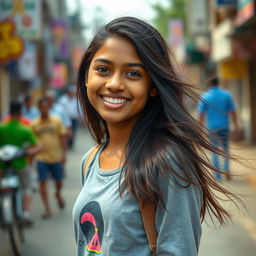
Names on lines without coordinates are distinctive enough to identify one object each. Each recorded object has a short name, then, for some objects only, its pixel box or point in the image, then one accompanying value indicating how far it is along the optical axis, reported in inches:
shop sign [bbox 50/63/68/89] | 1588.7
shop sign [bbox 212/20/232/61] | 794.2
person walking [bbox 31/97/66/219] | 360.2
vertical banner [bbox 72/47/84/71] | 2137.7
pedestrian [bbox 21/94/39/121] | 459.7
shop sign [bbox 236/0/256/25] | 585.6
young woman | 81.3
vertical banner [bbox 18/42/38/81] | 903.7
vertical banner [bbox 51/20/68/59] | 1378.0
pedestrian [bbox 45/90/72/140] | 551.8
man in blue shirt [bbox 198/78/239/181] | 414.9
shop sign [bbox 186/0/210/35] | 999.0
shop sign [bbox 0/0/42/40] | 742.5
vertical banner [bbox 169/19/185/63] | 1617.9
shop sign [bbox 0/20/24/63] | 614.9
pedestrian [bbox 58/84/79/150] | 737.0
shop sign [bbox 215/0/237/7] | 710.5
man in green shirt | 308.2
